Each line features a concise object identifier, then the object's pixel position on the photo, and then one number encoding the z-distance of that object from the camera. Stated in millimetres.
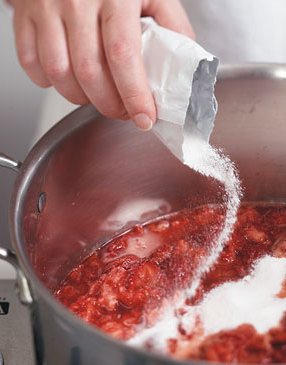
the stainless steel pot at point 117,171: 509
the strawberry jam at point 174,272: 462
